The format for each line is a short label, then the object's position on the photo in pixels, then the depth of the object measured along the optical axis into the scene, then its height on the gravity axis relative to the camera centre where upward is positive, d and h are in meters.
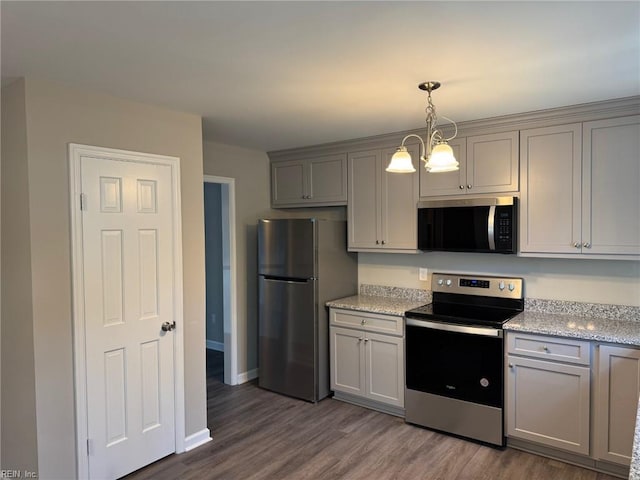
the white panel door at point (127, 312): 2.56 -0.52
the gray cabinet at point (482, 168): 3.19 +0.44
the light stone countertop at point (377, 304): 3.59 -0.69
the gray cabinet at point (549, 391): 2.74 -1.09
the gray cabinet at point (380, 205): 3.70 +0.19
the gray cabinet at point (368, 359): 3.54 -1.13
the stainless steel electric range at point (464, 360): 3.04 -1.00
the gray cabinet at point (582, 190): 2.77 +0.24
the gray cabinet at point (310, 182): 4.12 +0.46
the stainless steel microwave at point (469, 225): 3.17 +0.01
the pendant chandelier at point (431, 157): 2.14 +0.36
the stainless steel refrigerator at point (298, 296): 3.85 -0.64
